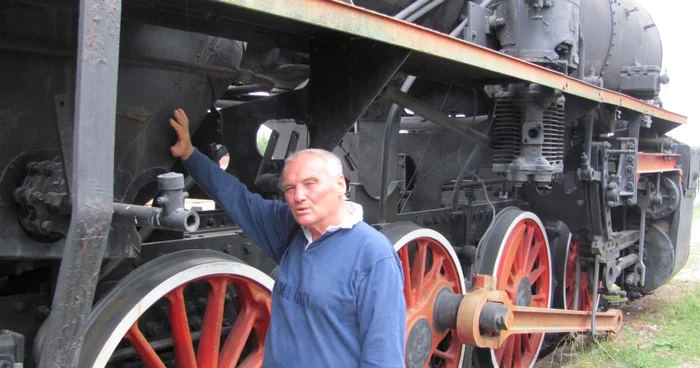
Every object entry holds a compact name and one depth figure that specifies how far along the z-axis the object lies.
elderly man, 1.69
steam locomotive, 1.70
